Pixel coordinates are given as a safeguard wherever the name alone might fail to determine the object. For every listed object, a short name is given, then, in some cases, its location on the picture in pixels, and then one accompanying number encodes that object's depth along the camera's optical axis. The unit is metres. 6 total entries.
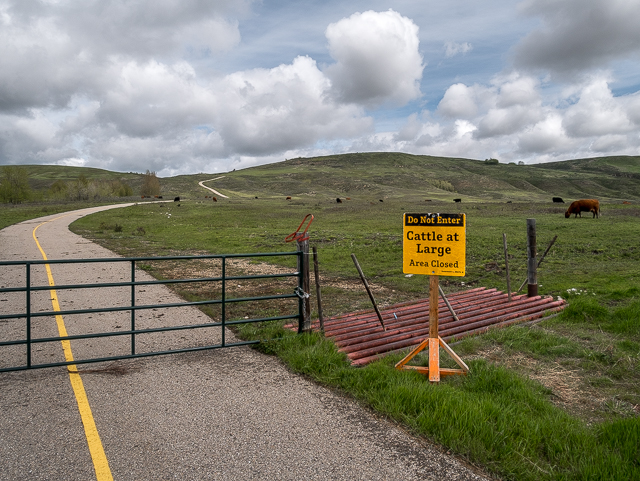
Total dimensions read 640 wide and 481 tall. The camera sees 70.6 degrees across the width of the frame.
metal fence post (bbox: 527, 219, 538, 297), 9.10
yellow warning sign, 5.32
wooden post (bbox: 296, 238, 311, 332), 6.58
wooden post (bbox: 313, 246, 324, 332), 6.47
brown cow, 35.00
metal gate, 5.43
